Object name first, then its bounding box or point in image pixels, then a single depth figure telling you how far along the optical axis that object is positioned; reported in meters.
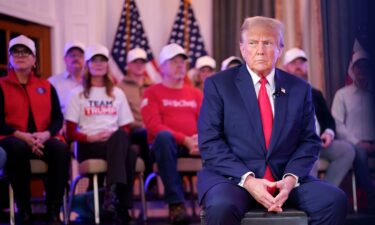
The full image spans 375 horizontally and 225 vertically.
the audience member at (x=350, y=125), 3.47
